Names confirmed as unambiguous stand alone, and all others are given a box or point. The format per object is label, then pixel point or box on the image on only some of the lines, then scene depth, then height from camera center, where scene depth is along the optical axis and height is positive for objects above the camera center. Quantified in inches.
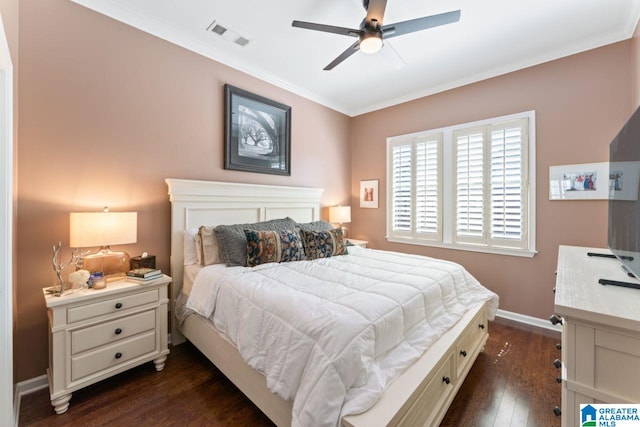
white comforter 46.4 -24.6
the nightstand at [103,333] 66.0 -33.5
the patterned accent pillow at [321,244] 107.3 -13.3
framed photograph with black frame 119.0 +37.7
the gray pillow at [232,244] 92.7 -11.4
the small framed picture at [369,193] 172.6 +12.5
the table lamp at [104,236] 73.0 -7.1
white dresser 32.3 -17.2
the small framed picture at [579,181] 101.1 +12.8
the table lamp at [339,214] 163.2 -1.1
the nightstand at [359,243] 157.3 -18.1
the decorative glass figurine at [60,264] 70.7 -15.6
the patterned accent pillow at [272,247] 93.3 -12.8
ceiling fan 75.2 +54.5
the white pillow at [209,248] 95.1 -13.2
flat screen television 47.3 +3.5
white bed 49.8 -33.1
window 118.6 +13.5
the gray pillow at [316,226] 121.2 -6.6
